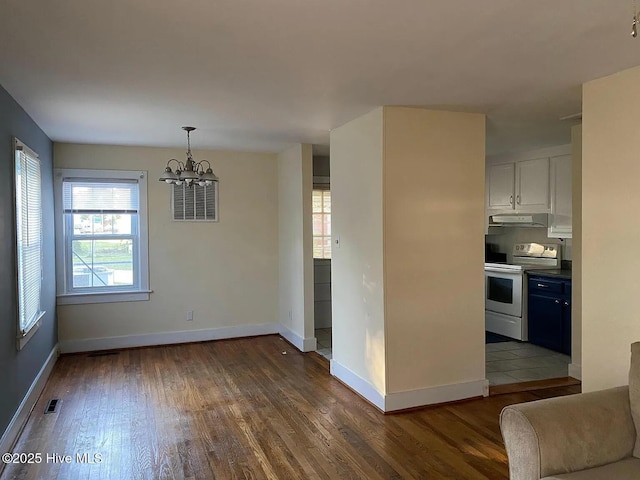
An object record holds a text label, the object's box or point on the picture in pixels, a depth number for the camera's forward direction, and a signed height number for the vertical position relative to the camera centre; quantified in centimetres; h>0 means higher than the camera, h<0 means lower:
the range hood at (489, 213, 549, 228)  566 +7
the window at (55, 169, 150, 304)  529 -8
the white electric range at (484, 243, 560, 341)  569 -77
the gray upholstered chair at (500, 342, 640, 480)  190 -87
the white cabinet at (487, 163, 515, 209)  604 +52
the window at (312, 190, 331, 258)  631 +6
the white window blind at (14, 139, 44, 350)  345 -7
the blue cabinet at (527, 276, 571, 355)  512 -98
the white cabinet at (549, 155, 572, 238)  524 +31
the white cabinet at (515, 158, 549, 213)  552 +48
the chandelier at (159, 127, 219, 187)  426 +47
